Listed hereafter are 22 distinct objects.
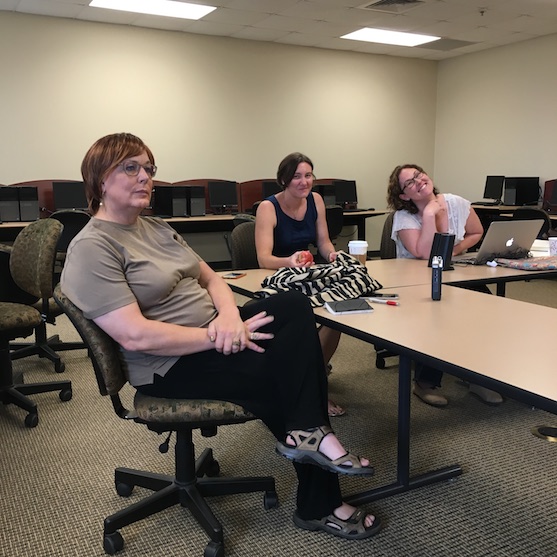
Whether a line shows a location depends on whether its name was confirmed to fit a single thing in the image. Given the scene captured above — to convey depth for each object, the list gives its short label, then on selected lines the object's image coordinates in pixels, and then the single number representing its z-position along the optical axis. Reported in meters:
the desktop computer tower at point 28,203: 5.43
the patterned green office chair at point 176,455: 1.52
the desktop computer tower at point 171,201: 6.07
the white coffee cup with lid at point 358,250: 2.44
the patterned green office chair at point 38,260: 2.72
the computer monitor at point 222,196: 6.52
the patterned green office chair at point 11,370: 2.52
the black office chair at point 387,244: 3.26
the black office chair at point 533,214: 3.84
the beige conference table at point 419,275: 2.31
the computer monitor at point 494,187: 7.09
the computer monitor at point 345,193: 7.35
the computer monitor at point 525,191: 6.82
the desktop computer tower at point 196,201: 6.16
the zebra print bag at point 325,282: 1.99
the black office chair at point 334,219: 5.90
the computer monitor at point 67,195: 5.79
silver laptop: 2.64
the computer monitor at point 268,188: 6.84
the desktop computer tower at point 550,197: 6.41
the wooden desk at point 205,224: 5.23
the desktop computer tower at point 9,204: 5.36
